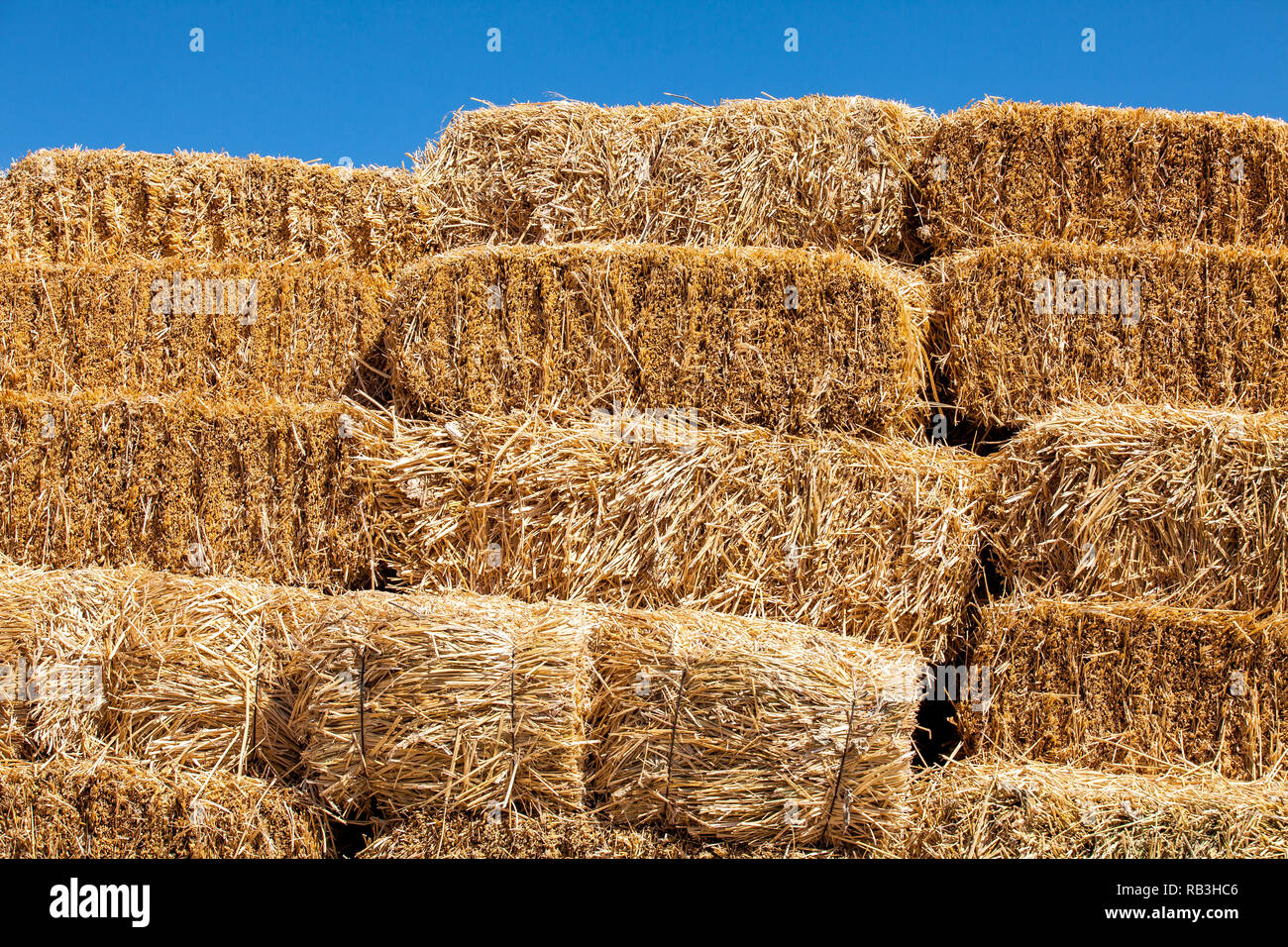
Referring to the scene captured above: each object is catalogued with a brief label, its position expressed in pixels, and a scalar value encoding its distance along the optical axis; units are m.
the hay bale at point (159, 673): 3.38
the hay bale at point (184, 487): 3.68
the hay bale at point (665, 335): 3.52
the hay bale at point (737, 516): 3.46
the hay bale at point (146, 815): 3.25
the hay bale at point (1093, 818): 2.98
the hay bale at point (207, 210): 4.15
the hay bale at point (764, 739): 2.99
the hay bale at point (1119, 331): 3.59
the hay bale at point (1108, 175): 3.84
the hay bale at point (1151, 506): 3.32
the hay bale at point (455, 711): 3.05
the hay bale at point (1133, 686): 3.27
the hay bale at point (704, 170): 3.98
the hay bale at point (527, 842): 3.07
